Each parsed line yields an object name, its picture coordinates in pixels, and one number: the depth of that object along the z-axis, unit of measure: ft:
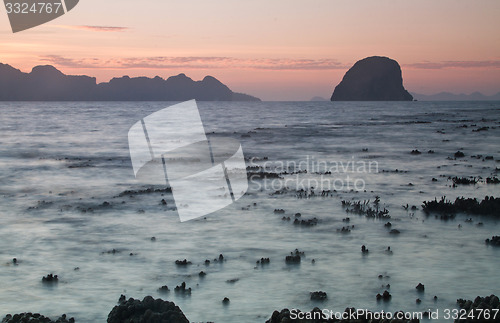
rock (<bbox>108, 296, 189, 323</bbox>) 27.53
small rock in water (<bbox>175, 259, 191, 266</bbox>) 43.73
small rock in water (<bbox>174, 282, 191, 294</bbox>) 37.66
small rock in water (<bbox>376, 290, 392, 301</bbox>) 36.17
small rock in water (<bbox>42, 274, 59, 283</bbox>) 40.19
